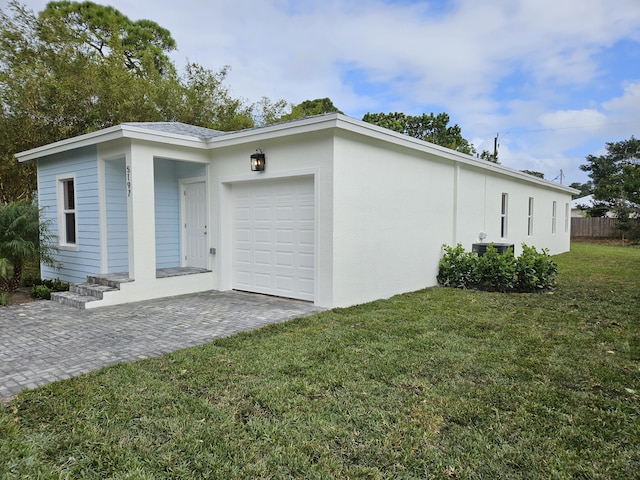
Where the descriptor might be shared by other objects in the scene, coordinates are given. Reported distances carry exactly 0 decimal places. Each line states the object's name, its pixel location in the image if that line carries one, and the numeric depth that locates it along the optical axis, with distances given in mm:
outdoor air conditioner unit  9086
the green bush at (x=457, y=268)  8266
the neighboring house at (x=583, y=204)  26953
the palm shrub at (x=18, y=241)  7129
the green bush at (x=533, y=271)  7613
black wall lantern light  6965
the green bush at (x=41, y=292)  7191
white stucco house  6324
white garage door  6727
